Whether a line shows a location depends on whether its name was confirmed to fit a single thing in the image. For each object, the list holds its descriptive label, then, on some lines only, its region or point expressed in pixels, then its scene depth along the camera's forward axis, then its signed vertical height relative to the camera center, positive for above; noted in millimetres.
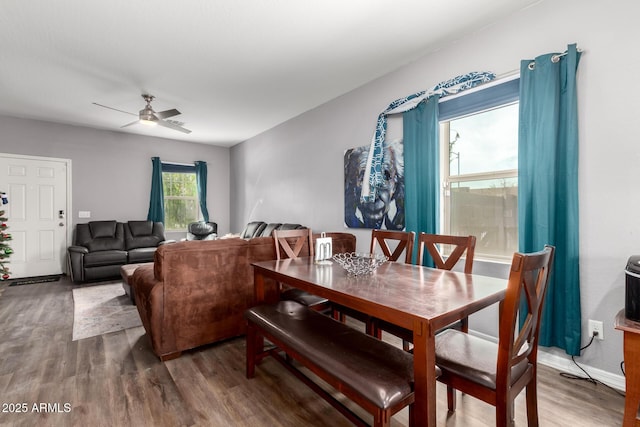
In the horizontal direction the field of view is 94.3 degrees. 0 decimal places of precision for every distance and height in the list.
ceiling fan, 3676 +1208
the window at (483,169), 2461 +381
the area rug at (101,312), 2875 -1118
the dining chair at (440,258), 1847 -323
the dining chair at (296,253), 2359 -352
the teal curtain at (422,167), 2816 +430
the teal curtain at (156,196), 5977 +317
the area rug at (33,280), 4554 -1088
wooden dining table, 1092 -388
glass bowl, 1771 -331
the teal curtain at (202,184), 6605 +621
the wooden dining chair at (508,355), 1126 -653
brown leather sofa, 2227 -632
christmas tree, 4176 -546
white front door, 4812 +17
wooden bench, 1126 -662
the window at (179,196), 6414 +343
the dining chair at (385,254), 2066 -362
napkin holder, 2209 -291
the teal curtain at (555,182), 2002 +204
